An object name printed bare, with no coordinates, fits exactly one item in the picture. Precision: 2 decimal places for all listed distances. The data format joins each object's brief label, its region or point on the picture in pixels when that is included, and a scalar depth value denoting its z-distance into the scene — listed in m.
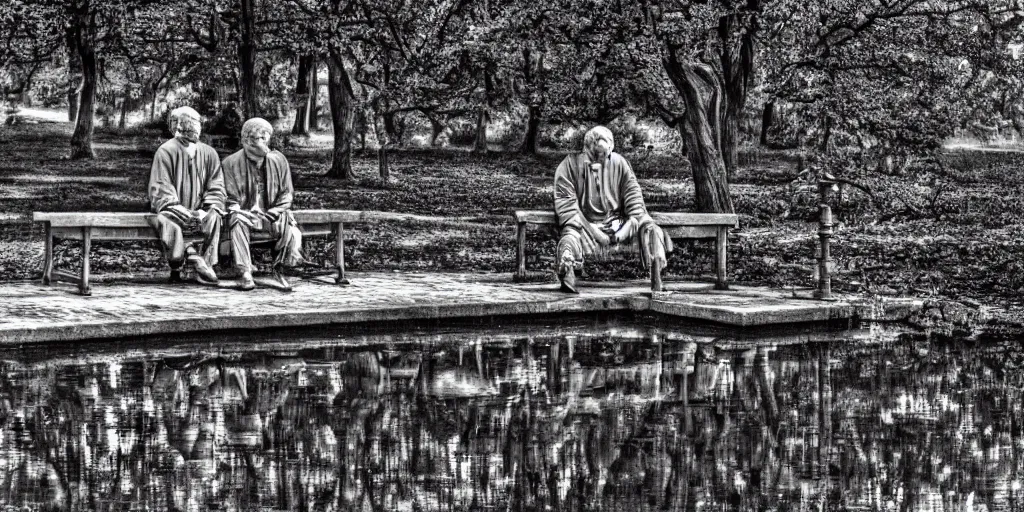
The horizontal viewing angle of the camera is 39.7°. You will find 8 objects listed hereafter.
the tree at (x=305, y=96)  26.73
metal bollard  10.61
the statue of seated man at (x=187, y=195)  11.01
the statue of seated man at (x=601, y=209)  11.20
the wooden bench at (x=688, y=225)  11.61
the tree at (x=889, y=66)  18.02
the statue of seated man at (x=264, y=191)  11.23
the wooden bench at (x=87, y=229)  10.56
